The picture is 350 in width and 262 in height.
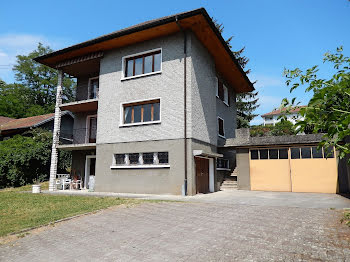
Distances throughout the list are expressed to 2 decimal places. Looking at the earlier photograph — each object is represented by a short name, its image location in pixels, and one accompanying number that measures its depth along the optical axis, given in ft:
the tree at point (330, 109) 7.80
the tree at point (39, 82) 146.20
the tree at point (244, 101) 110.93
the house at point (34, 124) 87.17
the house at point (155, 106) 43.60
